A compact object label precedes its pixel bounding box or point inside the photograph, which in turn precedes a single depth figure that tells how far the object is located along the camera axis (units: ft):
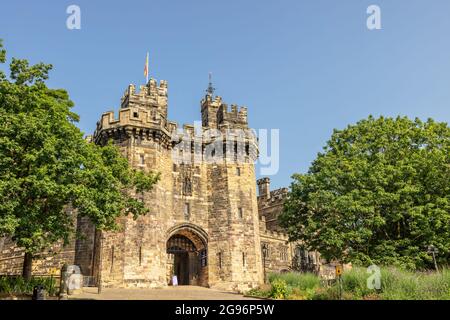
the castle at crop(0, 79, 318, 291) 89.15
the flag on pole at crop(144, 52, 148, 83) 120.93
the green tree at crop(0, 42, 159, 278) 55.83
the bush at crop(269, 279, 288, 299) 63.67
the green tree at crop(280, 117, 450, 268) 79.51
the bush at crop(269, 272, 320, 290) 67.67
